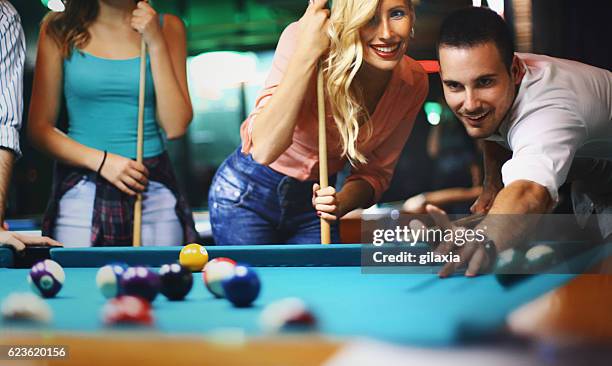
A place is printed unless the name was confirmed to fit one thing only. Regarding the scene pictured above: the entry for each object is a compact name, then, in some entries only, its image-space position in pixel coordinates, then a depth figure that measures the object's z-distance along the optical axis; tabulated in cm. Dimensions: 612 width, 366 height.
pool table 144
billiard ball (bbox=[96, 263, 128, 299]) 197
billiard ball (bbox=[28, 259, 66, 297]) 203
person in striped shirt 362
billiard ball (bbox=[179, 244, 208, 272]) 259
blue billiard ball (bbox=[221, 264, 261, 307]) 178
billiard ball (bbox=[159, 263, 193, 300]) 190
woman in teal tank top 364
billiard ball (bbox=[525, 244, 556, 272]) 223
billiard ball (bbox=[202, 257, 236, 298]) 186
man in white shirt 270
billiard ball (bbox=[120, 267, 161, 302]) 185
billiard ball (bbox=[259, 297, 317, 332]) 153
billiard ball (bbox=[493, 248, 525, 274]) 209
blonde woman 326
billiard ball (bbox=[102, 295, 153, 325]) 160
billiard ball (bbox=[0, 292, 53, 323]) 173
